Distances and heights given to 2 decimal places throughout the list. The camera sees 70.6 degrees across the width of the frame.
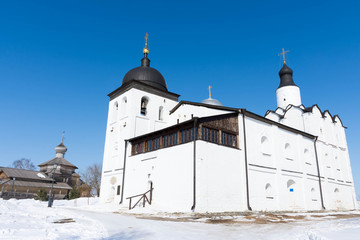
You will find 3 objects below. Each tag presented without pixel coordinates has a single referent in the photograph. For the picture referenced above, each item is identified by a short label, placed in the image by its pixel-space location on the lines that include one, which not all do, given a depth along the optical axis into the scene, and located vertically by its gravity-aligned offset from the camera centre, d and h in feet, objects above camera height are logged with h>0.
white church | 51.67 +10.79
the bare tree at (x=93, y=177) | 171.94 +12.94
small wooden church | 113.70 +7.62
